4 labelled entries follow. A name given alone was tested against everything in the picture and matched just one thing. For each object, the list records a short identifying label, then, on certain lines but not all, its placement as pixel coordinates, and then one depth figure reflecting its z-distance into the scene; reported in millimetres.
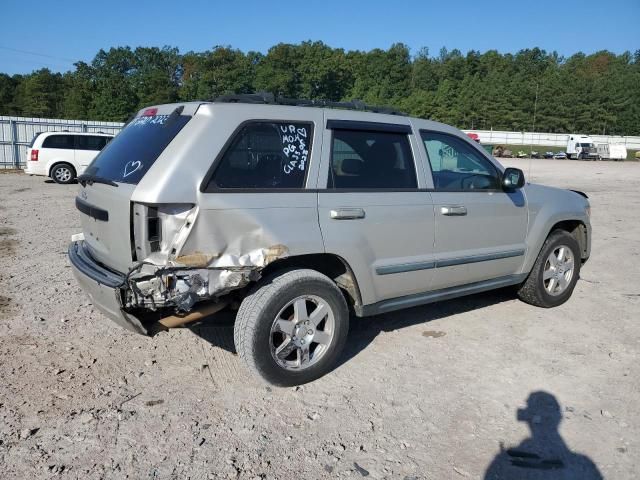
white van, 17500
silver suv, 3217
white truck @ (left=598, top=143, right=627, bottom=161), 50347
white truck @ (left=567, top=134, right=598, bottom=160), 49719
